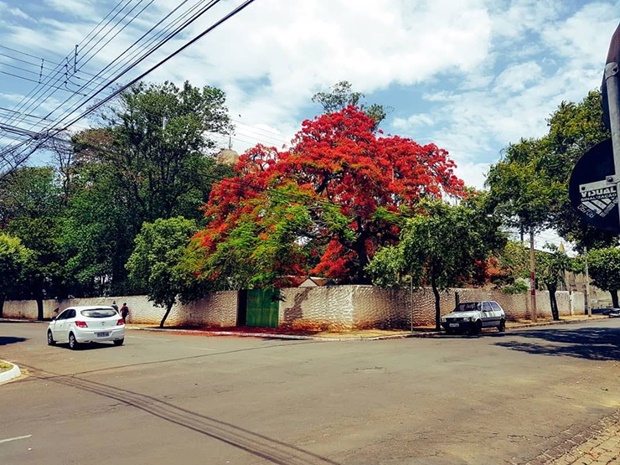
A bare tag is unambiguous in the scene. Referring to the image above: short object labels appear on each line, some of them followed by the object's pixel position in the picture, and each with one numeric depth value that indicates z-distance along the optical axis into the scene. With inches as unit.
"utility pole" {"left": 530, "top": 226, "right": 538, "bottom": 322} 1196.5
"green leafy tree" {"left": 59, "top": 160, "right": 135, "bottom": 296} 1616.6
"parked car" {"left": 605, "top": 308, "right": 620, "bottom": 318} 2018.9
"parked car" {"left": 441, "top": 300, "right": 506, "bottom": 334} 930.1
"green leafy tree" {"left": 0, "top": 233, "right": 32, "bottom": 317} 889.5
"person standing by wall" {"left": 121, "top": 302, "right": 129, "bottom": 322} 1397.1
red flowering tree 920.9
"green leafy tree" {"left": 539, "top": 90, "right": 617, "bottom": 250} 673.0
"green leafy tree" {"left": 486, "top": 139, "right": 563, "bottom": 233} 700.0
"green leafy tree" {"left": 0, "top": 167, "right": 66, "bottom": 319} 1737.2
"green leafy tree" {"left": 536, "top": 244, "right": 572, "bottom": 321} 1515.7
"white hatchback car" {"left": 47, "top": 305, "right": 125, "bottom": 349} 690.2
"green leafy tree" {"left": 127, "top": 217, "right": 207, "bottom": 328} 1142.3
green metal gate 1043.3
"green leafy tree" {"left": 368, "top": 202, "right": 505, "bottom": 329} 846.5
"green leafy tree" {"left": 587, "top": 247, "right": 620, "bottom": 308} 2063.2
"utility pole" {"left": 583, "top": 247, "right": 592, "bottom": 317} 1881.2
